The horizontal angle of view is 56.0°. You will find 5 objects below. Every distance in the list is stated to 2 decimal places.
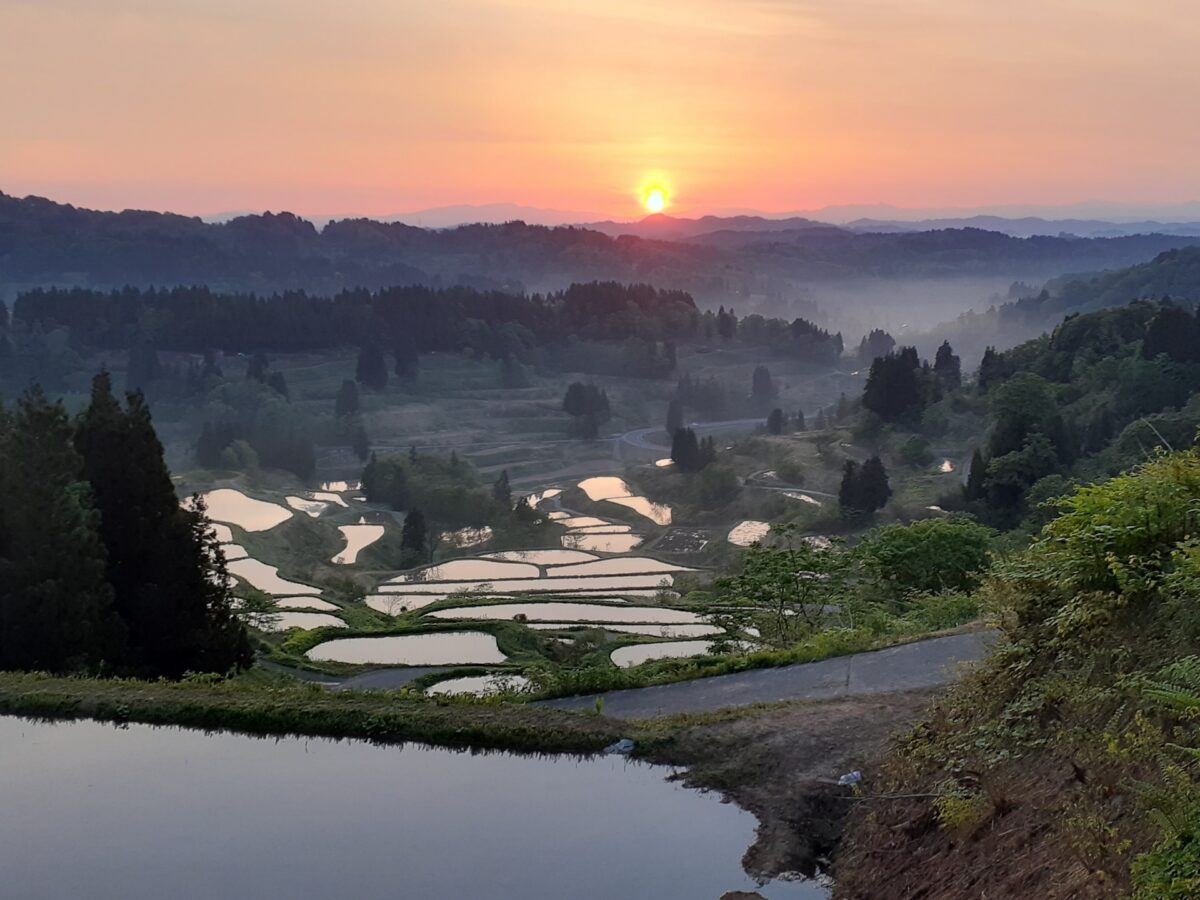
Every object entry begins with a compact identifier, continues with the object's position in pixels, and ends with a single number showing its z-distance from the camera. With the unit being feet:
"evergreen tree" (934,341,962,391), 315.99
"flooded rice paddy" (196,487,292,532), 226.17
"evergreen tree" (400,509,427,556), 228.22
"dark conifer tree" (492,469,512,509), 288.71
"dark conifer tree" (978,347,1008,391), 289.74
